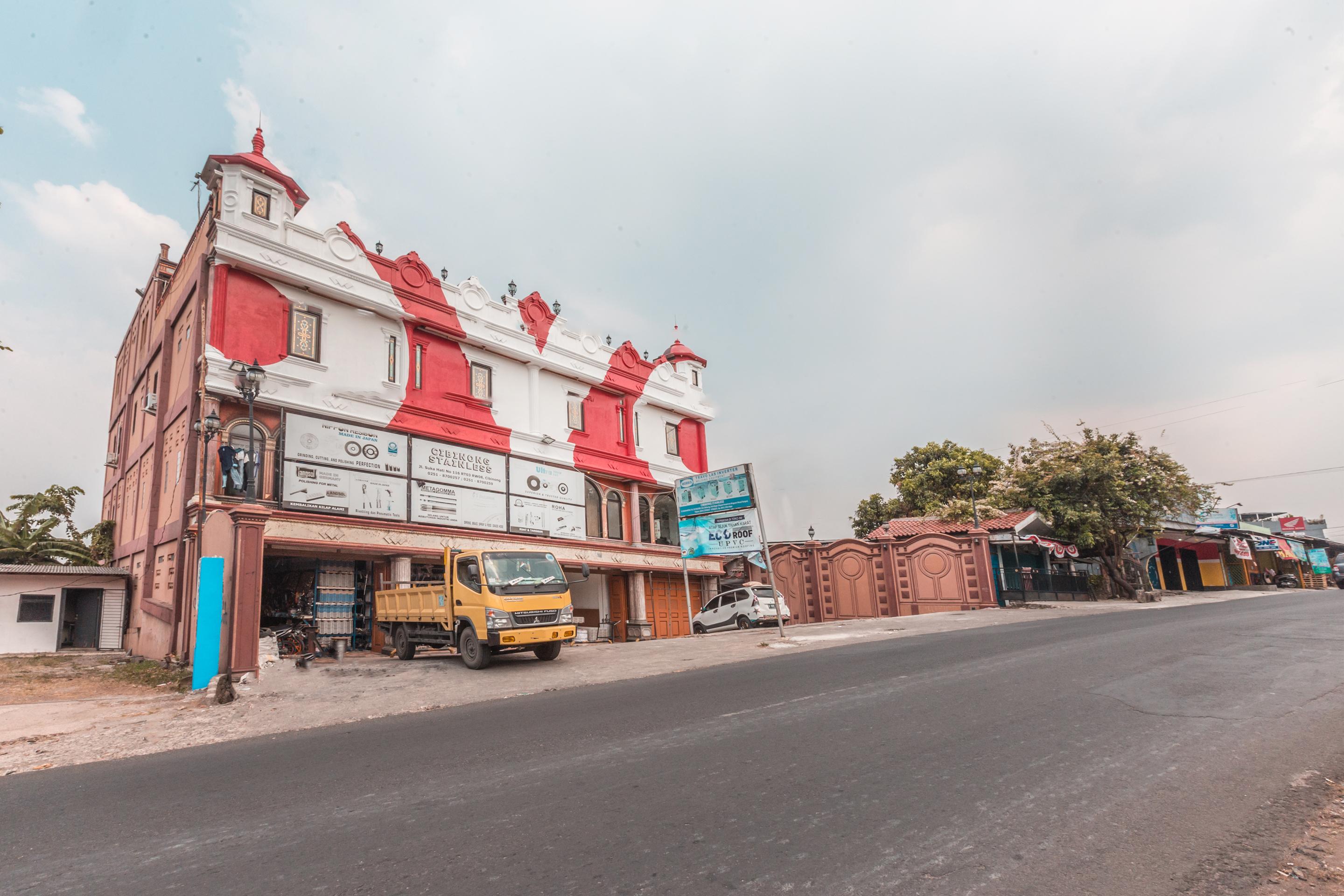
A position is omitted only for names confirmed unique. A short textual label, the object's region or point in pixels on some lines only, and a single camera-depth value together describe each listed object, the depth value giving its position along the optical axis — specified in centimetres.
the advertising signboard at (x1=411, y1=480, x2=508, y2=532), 1903
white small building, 2170
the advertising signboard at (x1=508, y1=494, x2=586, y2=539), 2158
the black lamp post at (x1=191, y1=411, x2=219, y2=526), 1231
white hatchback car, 2330
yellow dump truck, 1283
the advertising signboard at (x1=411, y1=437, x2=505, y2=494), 1936
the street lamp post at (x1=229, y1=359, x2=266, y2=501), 1213
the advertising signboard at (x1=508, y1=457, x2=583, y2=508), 2195
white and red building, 1606
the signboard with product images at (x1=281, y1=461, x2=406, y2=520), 1645
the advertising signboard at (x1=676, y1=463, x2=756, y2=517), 2027
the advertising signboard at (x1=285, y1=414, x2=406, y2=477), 1681
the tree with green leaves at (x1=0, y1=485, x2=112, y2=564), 2500
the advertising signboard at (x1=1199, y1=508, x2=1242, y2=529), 4488
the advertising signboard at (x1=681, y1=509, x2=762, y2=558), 2012
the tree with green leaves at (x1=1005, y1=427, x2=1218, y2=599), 2955
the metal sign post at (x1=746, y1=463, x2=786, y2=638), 1788
